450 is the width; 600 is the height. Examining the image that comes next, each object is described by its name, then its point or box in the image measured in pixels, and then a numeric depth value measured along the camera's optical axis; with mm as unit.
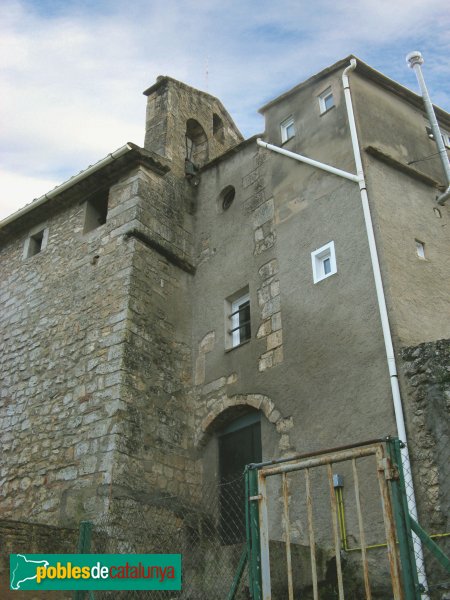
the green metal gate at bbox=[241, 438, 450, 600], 3852
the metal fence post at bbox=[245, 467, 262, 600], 4418
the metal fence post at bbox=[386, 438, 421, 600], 3764
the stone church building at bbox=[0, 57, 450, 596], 6891
